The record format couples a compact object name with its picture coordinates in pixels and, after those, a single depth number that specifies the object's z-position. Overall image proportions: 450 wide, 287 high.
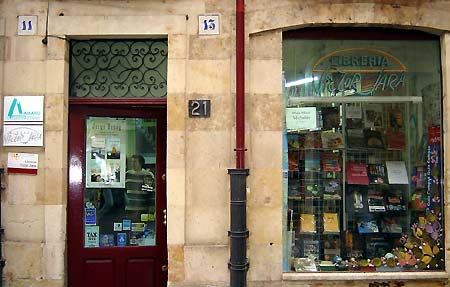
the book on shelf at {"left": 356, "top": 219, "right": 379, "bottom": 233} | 6.14
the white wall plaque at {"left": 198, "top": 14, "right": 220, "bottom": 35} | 5.86
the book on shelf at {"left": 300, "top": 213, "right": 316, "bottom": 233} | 6.08
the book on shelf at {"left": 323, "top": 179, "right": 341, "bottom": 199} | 6.14
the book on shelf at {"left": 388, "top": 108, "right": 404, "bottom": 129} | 6.20
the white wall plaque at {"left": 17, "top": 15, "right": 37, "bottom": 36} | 5.88
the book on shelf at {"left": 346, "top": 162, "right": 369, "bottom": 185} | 6.16
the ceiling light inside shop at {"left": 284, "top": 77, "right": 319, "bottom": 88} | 6.09
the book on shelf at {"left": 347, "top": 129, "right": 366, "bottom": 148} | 6.20
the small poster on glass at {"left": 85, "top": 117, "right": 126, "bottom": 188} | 6.16
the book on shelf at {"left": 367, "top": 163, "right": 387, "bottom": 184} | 6.18
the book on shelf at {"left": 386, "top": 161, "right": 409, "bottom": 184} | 6.17
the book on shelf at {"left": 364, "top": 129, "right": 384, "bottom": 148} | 6.20
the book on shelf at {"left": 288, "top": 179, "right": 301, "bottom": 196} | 6.04
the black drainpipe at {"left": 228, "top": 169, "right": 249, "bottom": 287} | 5.54
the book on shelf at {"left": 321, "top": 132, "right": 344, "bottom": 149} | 6.16
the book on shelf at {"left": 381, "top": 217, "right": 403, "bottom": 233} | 6.14
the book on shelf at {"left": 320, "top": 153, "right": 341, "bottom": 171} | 6.15
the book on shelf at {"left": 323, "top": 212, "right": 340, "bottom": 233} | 6.11
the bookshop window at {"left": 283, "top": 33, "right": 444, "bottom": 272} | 6.07
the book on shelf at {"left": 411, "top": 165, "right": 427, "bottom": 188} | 6.14
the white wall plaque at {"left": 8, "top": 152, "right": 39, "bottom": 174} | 5.79
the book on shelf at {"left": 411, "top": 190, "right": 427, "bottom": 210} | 6.11
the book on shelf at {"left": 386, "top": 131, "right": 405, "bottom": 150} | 6.21
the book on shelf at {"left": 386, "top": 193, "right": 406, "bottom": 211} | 6.16
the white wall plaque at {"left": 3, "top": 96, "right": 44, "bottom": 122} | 5.80
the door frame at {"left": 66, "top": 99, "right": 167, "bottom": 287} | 6.03
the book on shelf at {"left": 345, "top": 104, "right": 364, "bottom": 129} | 6.17
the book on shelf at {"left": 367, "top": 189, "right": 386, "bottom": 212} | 6.16
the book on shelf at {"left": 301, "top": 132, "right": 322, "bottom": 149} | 6.13
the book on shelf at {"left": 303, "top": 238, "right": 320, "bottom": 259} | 6.05
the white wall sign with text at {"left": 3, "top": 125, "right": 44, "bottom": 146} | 5.79
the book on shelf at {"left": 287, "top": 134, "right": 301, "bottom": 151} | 6.08
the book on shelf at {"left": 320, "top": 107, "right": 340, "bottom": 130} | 6.14
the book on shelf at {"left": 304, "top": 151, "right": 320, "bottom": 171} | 6.13
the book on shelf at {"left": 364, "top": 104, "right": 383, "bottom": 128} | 6.18
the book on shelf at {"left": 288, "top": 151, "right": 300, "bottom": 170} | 6.07
